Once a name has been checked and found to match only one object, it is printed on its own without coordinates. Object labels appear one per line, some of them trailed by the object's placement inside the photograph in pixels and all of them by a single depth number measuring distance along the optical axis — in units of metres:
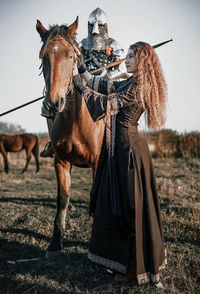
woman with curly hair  1.84
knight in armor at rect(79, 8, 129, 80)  3.56
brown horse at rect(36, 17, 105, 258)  2.10
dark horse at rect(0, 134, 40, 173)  11.00
